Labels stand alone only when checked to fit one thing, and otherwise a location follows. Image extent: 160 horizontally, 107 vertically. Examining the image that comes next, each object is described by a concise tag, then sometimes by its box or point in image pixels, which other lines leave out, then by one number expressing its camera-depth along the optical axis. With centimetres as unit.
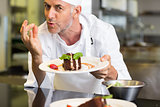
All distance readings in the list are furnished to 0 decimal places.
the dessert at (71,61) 138
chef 175
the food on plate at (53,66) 141
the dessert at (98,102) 94
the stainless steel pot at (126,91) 114
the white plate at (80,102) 103
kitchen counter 118
